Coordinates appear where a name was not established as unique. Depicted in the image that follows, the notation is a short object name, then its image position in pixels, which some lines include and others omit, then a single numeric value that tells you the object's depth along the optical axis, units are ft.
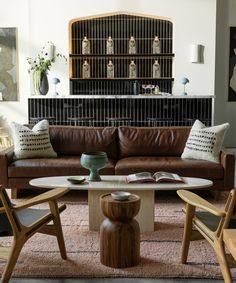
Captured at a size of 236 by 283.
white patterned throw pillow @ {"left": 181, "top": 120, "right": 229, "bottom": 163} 16.43
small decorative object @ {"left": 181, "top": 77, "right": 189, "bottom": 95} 27.40
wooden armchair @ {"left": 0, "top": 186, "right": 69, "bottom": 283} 9.24
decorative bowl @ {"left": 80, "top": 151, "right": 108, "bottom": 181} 12.73
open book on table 12.61
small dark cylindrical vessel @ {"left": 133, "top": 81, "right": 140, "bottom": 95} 28.22
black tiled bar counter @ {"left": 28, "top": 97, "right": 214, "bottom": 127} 25.38
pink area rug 10.09
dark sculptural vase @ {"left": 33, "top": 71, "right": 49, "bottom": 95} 26.03
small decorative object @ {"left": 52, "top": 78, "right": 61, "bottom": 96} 26.76
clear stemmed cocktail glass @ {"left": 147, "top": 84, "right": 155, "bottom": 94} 28.76
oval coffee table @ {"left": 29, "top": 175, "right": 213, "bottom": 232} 12.32
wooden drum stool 10.28
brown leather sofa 15.84
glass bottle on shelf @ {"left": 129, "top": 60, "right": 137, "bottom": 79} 29.73
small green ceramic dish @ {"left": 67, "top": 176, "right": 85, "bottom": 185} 12.44
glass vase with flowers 25.97
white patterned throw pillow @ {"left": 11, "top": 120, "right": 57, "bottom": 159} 16.98
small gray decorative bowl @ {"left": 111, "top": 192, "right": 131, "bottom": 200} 10.43
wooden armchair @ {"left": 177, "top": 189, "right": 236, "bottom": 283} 8.73
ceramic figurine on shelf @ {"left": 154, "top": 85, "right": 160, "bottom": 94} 28.23
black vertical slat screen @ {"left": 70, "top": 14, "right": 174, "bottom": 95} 29.40
